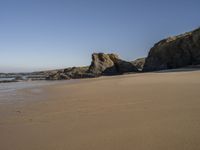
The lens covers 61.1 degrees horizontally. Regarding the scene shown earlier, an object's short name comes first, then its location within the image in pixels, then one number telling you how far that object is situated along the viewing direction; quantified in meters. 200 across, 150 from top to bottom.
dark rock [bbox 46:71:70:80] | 23.73
